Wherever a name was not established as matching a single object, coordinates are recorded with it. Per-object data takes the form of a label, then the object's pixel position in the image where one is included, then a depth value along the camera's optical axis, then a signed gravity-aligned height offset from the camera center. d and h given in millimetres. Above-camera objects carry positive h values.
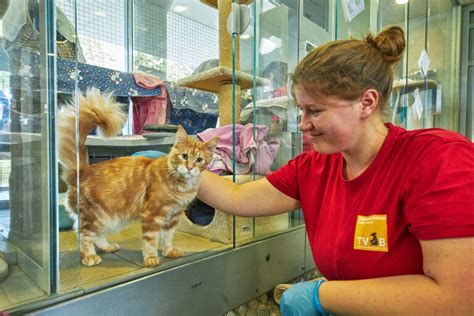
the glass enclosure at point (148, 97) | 766 +183
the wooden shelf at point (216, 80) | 1328 +316
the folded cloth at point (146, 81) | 1295 +286
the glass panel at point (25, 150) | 753 -8
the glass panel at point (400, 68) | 2125 +583
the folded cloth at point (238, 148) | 1286 +1
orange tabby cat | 820 -105
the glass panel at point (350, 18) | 1659 +708
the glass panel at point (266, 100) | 1303 +208
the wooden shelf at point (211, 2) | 1682 +769
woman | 627 -118
